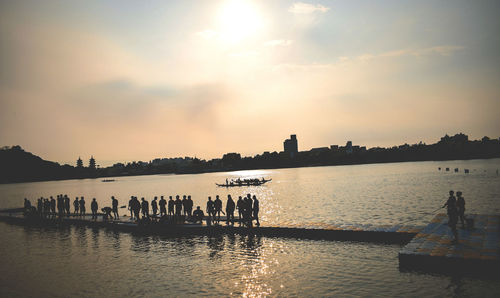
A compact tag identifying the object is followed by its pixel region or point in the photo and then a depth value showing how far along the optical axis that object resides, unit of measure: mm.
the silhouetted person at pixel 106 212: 30733
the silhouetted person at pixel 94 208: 31688
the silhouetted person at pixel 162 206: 27394
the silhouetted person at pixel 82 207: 34469
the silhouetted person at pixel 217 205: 25597
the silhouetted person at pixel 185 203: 26922
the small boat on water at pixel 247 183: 111312
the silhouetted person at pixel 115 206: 30923
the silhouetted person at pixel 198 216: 25781
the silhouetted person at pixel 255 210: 23516
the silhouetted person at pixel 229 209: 23797
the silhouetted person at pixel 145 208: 27609
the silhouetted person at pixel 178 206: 26706
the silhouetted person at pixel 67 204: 35888
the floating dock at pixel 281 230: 18906
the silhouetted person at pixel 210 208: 25250
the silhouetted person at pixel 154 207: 28716
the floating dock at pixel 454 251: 12546
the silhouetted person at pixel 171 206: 27264
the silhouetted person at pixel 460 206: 16641
